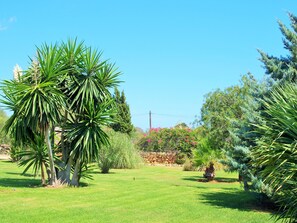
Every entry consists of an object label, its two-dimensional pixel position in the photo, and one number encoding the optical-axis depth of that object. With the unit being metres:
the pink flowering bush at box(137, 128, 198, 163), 40.39
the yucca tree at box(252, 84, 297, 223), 7.51
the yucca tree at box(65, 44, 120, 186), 16.38
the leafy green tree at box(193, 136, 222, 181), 22.69
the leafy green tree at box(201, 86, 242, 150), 23.61
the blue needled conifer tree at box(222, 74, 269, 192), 12.19
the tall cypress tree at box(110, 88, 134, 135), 43.91
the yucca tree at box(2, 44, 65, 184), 15.09
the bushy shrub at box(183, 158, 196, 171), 32.19
